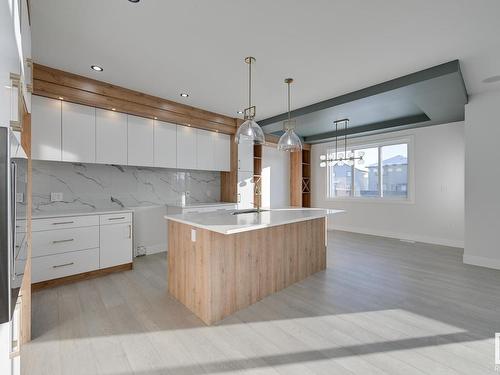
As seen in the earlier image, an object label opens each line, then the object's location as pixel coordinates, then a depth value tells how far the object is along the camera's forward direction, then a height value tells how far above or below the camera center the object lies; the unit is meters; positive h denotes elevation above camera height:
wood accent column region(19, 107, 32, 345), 1.83 -0.86
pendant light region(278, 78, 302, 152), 3.18 +0.65
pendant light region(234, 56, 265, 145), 2.77 +0.67
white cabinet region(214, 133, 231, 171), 4.87 +0.77
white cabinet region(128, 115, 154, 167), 3.72 +0.77
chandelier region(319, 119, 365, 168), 4.87 +0.97
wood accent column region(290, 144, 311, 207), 7.09 +0.36
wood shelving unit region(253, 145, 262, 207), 5.82 +0.68
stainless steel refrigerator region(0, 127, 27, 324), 0.70 -0.12
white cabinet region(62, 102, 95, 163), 3.12 +0.76
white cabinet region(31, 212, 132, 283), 2.79 -0.72
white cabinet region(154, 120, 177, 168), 4.02 +0.76
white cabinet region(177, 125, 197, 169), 4.32 +0.76
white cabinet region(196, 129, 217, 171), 4.59 +0.77
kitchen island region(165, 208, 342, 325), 2.18 -0.76
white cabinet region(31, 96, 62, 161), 2.91 +0.76
